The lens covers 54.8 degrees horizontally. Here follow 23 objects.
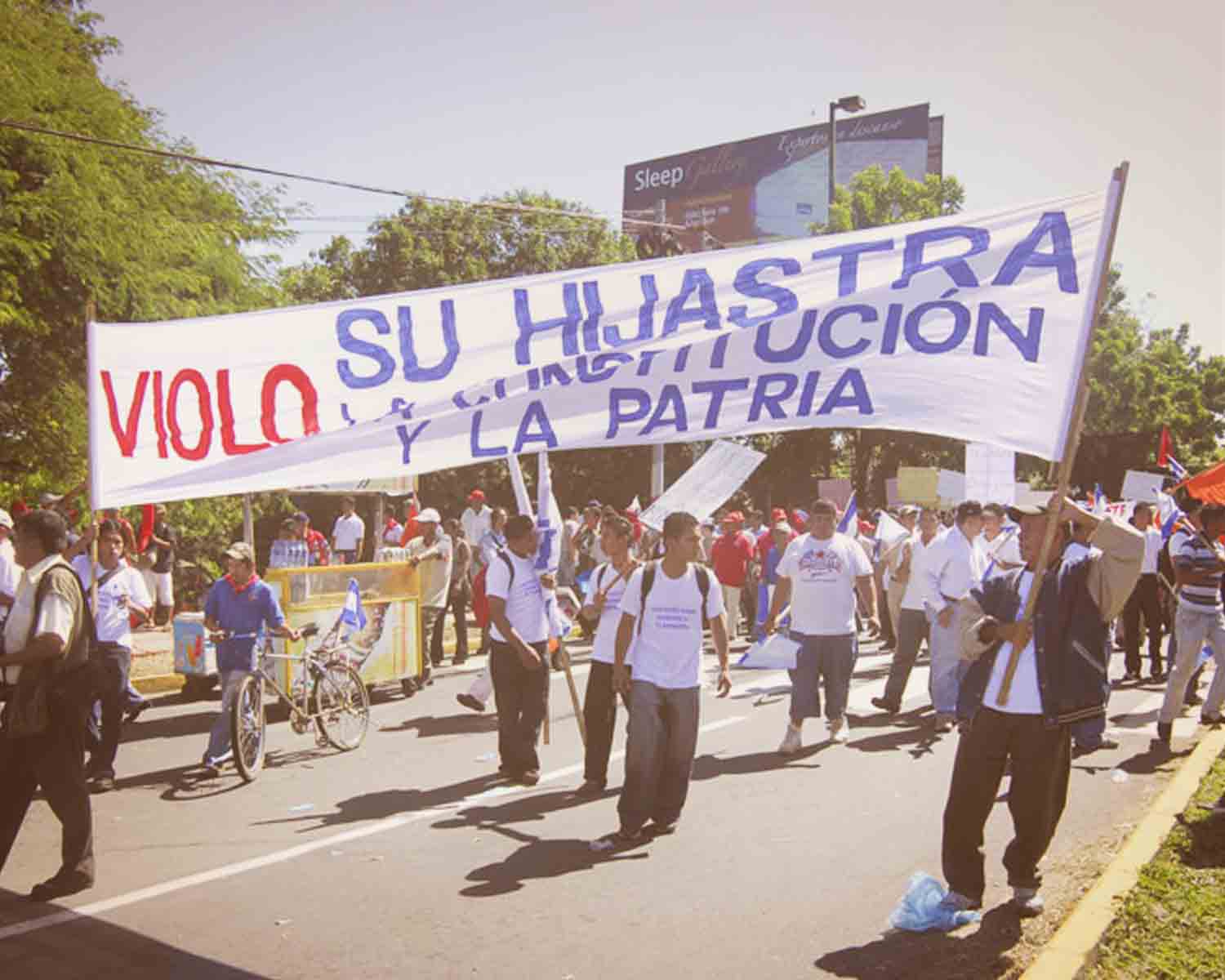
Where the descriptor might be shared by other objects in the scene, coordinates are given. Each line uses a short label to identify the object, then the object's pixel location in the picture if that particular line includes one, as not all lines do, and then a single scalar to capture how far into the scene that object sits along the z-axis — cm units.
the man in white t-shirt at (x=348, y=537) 2120
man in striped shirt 968
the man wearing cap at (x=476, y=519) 1799
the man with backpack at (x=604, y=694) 830
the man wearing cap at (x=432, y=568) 1420
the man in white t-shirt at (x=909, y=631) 1137
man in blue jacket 518
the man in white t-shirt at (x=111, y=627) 860
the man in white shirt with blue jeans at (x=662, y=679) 691
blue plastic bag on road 538
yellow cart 1122
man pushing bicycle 897
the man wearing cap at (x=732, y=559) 1852
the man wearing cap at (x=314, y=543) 1803
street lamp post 3152
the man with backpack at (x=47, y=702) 588
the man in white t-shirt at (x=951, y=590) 1020
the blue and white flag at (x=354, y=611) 1074
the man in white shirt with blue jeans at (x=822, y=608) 970
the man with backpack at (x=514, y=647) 837
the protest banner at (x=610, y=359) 499
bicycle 890
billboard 5550
